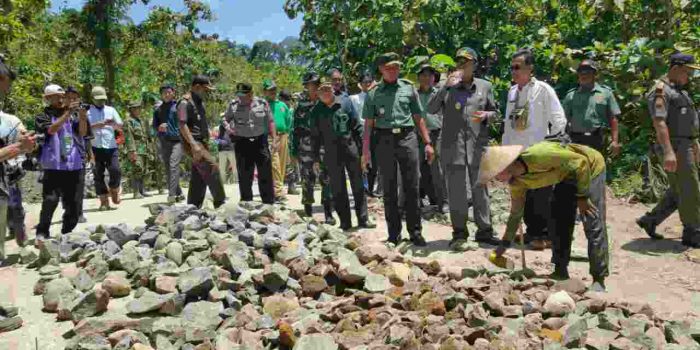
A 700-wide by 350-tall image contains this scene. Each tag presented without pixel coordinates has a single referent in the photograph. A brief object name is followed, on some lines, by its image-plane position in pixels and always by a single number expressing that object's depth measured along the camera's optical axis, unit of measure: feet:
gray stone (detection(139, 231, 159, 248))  18.45
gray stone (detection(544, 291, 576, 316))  13.14
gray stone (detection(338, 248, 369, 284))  14.84
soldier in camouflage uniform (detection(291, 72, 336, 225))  24.25
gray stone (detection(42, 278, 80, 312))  13.96
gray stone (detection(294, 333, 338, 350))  11.32
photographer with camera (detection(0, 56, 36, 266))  12.53
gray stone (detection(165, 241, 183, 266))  16.87
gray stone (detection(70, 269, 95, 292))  15.07
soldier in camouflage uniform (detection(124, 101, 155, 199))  32.96
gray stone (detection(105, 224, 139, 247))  18.71
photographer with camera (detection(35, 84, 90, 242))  19.86
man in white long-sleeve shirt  18.48
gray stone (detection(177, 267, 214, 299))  14.21
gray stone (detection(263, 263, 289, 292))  14.78
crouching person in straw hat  14.28
